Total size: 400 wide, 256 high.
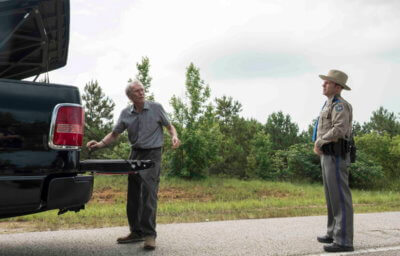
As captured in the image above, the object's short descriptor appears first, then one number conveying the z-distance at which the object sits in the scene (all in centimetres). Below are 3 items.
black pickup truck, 291
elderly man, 446
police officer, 439
